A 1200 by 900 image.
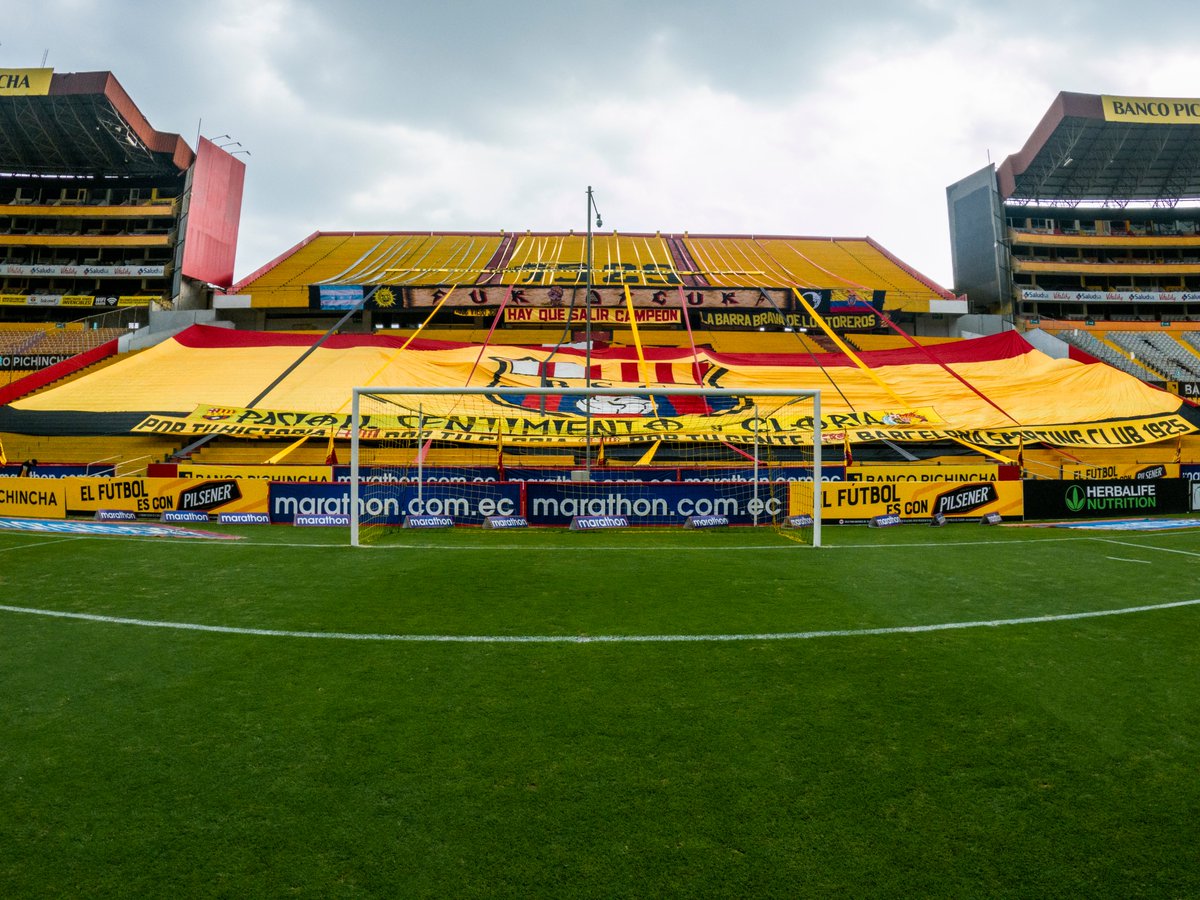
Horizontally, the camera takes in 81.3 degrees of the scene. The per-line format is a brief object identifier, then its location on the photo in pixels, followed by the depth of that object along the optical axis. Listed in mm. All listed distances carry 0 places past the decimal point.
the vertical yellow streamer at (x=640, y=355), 28612
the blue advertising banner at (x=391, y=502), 14828
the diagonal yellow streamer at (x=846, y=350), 25953
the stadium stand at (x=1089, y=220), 43062
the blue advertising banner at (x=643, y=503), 14891
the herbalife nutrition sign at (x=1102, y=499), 15938
